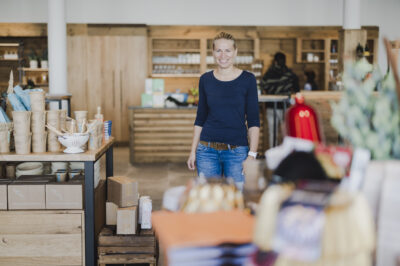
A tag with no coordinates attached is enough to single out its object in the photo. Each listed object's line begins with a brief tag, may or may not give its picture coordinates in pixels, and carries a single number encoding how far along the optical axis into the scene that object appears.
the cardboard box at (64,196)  2.67
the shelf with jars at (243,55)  9.60
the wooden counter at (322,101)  6.01
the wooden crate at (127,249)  2.79
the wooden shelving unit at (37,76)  9.34
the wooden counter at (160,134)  7.13
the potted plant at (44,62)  9.23
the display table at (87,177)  2.69
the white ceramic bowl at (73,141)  2.73
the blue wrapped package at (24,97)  2.95
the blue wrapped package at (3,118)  2.85
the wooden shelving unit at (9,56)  9.30
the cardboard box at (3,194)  2.65
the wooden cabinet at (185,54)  9.41
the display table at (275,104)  6.98
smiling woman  2.64
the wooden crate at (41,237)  2.66
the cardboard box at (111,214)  3.10
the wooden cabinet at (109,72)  9.03
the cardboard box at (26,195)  2.66
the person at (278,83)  7.40
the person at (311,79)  9.64
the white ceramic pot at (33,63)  9.20
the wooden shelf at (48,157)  2.69
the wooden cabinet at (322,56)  9.66
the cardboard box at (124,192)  3.01
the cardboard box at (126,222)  2.88
